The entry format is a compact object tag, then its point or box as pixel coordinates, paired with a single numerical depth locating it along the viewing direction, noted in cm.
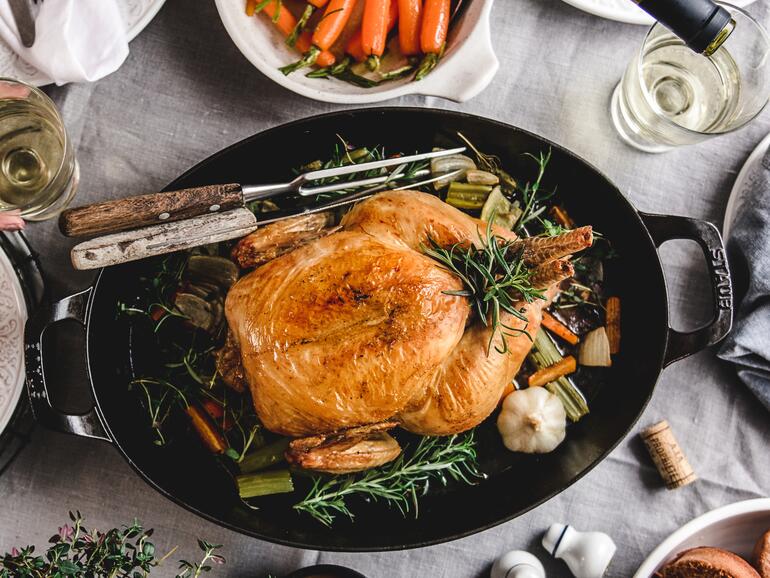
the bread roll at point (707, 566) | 76
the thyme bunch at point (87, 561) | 64
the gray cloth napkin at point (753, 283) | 79
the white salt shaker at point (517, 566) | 78
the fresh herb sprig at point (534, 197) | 77
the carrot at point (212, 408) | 77
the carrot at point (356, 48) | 77
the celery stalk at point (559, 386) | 79
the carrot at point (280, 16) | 76
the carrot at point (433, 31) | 75
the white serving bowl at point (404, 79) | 74
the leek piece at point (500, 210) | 77
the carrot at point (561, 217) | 79
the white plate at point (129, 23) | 78
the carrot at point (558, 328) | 79
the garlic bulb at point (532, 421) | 77
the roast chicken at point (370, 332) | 68
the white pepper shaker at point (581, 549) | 79
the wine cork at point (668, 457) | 80
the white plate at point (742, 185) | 82
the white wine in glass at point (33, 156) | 75
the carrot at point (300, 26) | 76
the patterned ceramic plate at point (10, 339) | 76
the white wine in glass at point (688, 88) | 78
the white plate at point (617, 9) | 80
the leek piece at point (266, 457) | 76
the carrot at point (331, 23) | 76
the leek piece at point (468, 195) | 78
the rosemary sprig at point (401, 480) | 75
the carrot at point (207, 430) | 76
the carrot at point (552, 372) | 79
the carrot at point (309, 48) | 77
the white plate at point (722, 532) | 78
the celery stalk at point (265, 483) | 76
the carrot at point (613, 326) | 80
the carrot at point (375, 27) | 76
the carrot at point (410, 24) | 76
